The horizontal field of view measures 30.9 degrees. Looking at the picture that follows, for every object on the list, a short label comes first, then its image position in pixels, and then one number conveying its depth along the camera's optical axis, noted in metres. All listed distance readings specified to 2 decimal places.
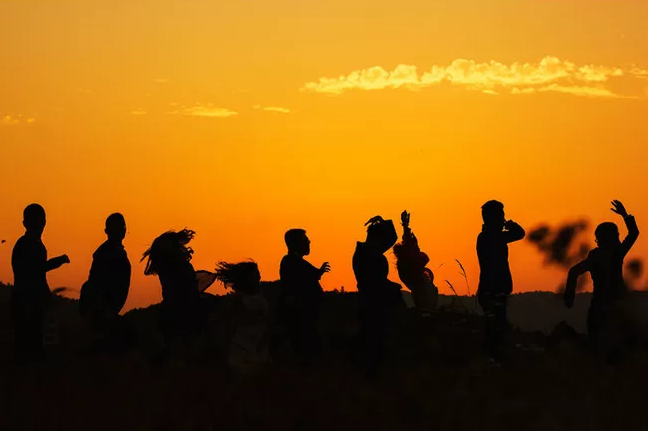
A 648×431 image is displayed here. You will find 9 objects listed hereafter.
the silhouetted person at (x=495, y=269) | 18.17
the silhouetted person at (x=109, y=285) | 19.20
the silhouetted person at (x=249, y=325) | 17.25
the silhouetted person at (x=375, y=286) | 18.06
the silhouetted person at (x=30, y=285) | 18.78
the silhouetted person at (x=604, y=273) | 19.27
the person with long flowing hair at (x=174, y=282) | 18.98
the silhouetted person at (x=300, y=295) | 18.48
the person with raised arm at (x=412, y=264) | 23.72
